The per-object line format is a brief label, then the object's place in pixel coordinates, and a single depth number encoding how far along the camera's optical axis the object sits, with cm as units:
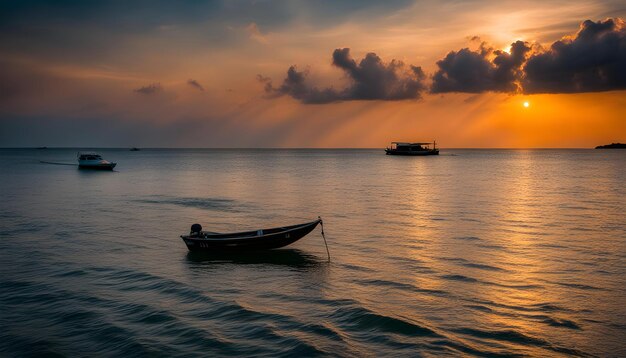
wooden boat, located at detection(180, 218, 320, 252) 2797
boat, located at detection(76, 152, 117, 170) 10819
